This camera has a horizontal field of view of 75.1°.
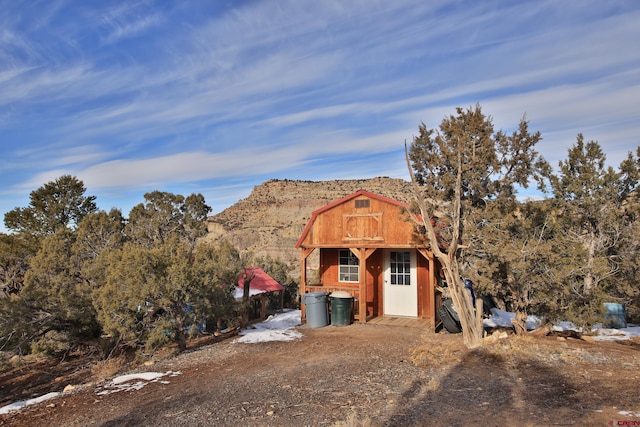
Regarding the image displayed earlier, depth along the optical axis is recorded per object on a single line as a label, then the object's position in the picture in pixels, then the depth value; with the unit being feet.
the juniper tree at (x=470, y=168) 35.55
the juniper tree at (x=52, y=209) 83.82
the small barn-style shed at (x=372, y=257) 42.11
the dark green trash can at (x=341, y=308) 41.91
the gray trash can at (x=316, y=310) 42.39
